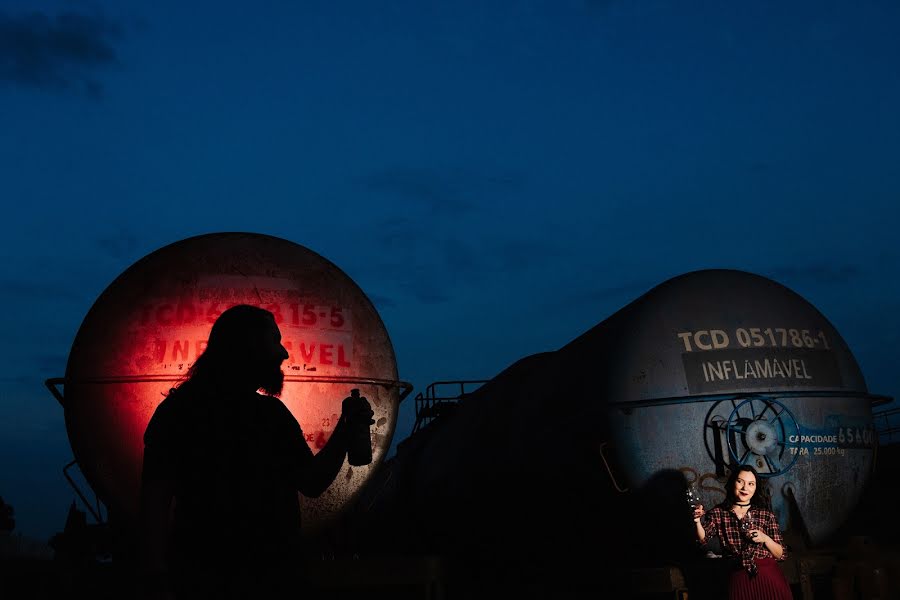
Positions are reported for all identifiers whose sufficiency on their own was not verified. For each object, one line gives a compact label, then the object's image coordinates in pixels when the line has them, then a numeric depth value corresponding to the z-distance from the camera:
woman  5.31
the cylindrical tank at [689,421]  6.34
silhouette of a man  2.60
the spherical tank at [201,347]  5.76
